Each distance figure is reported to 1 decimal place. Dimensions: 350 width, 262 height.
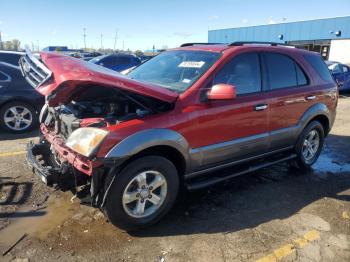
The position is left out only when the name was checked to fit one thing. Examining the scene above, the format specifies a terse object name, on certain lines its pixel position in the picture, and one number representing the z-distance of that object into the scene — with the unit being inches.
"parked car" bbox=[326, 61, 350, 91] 606.2
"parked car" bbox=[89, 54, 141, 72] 631.8
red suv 127.2
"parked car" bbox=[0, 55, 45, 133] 276.1
